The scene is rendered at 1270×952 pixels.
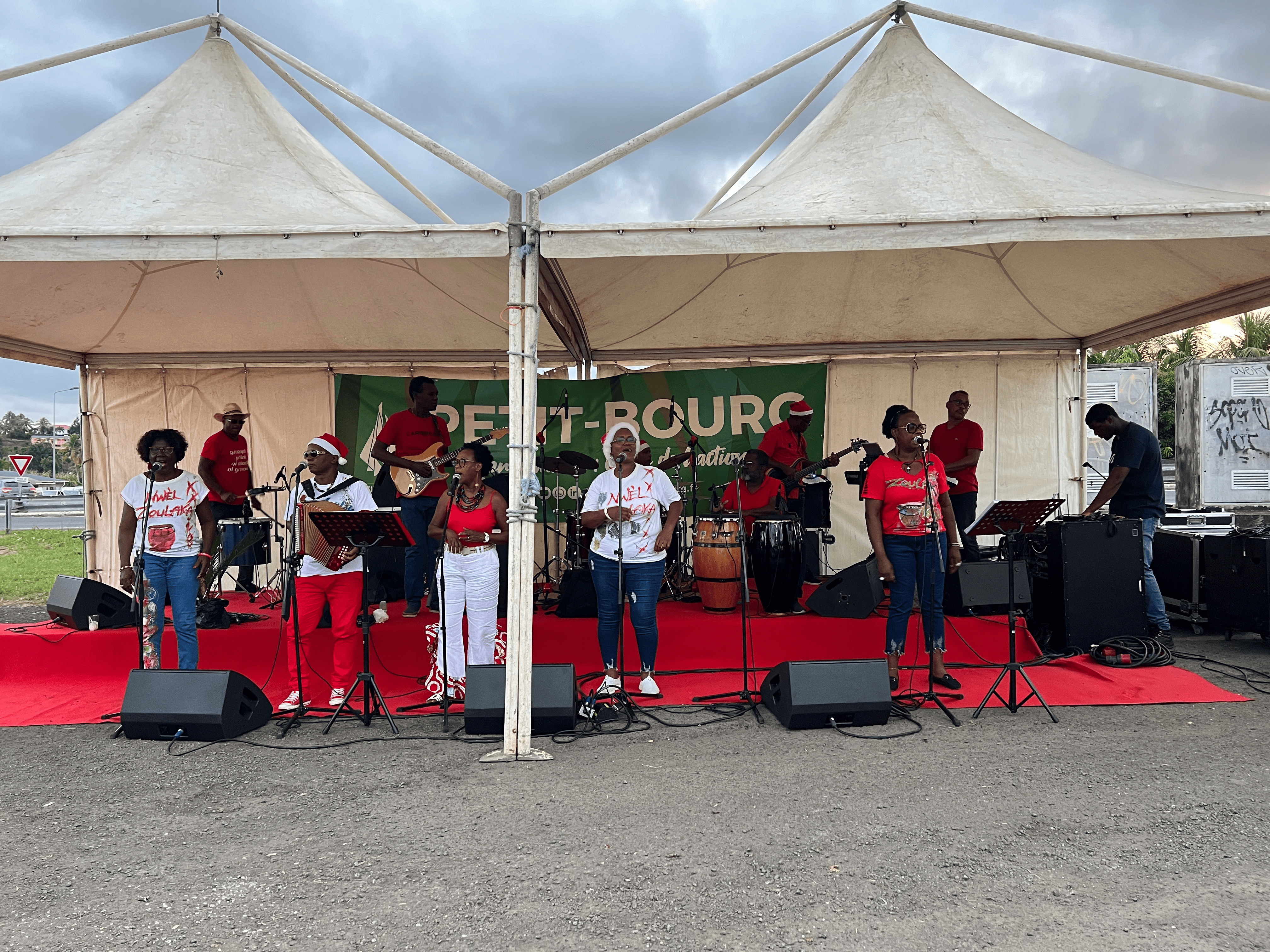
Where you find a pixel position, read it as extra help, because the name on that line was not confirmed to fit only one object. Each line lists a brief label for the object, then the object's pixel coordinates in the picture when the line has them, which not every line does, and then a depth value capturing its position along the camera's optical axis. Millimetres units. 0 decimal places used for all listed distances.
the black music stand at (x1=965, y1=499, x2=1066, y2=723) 4992
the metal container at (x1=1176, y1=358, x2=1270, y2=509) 10922
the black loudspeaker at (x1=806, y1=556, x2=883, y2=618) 6156
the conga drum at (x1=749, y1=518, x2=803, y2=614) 6457
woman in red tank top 5105
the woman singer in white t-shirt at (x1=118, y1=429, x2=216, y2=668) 5227
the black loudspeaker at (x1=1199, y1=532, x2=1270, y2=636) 6770
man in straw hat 7172
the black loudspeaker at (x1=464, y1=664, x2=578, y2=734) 4707
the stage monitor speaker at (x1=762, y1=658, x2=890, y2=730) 4828
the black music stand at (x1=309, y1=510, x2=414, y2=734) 4594
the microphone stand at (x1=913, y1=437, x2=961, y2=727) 5113
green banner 8680
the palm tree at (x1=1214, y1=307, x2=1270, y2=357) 19875
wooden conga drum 6441
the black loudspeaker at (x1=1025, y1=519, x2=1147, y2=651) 6234
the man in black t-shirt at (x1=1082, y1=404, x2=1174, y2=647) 6461
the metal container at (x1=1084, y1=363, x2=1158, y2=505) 11367
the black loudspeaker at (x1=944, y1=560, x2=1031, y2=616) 5164
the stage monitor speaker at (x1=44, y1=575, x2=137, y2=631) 6336
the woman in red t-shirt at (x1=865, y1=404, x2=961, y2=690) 5211
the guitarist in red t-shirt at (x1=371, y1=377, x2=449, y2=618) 6703
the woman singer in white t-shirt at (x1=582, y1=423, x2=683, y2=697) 5234
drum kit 6453
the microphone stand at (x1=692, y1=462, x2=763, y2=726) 5047
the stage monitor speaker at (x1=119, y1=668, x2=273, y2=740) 4777
